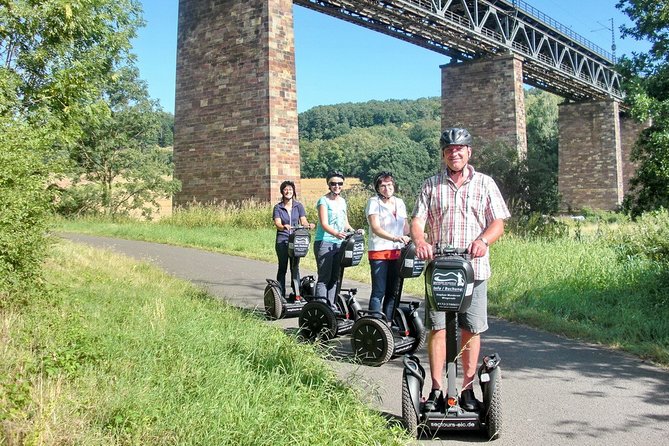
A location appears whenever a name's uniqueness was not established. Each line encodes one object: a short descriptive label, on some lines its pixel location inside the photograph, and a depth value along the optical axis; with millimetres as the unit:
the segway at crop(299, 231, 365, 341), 6020
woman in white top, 5867
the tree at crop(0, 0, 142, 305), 6020
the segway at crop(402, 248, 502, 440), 3432
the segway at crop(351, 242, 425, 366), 5262
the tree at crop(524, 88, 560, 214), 55469
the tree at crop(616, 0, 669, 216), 10930
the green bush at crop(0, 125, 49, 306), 5848
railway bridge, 20859
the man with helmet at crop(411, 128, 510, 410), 3734
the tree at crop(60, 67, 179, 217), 26594
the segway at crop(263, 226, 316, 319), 7328
